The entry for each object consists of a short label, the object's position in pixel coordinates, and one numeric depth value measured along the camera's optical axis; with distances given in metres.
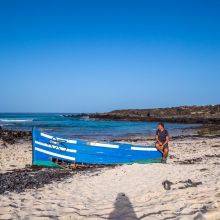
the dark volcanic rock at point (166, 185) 7.85
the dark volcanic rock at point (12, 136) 24.53
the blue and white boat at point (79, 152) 13.73
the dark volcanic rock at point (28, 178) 9.26
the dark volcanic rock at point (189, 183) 7.82
